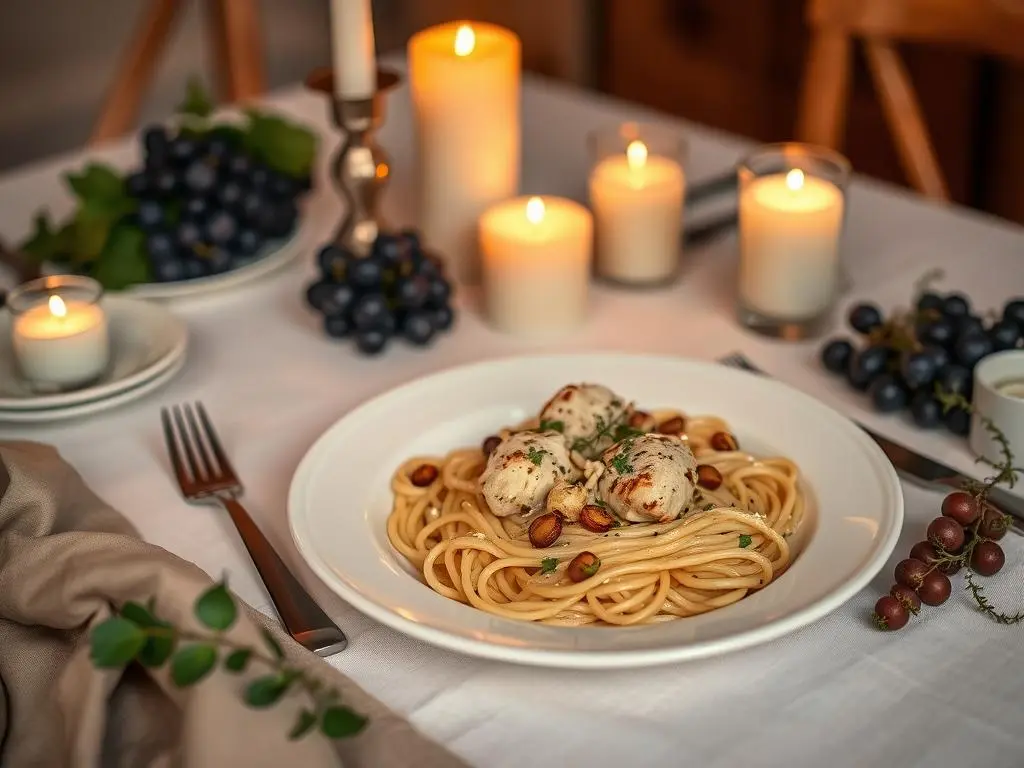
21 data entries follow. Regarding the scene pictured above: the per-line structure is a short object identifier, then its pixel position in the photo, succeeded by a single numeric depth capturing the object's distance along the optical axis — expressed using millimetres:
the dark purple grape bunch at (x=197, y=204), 1484
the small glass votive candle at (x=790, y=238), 1341
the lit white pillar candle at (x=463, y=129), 1467
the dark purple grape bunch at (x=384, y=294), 1350
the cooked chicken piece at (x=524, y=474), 977
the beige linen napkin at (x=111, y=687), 778
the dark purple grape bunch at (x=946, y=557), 917
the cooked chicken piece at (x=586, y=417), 1045
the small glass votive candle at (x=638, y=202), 1445
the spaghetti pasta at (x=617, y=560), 930
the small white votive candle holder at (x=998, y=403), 1084
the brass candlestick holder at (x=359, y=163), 1478
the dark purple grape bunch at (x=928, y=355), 1171
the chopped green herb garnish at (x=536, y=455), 982
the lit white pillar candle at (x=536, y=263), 1380
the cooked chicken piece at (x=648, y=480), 948
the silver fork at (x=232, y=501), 933
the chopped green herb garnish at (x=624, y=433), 1048
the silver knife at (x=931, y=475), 1024
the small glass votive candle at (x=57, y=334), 1267
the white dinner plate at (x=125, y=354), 1248
